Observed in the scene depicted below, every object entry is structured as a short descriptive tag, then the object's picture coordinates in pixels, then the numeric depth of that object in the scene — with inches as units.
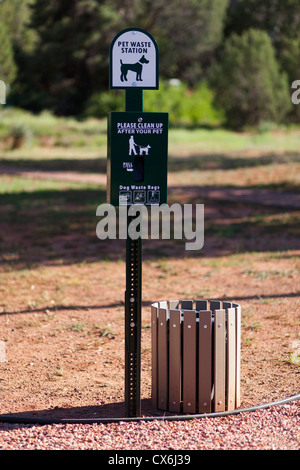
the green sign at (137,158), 328.2
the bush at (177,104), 3186.5
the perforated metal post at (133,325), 341.7
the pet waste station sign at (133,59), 332.2
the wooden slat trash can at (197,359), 358.3
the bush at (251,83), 2706.7
